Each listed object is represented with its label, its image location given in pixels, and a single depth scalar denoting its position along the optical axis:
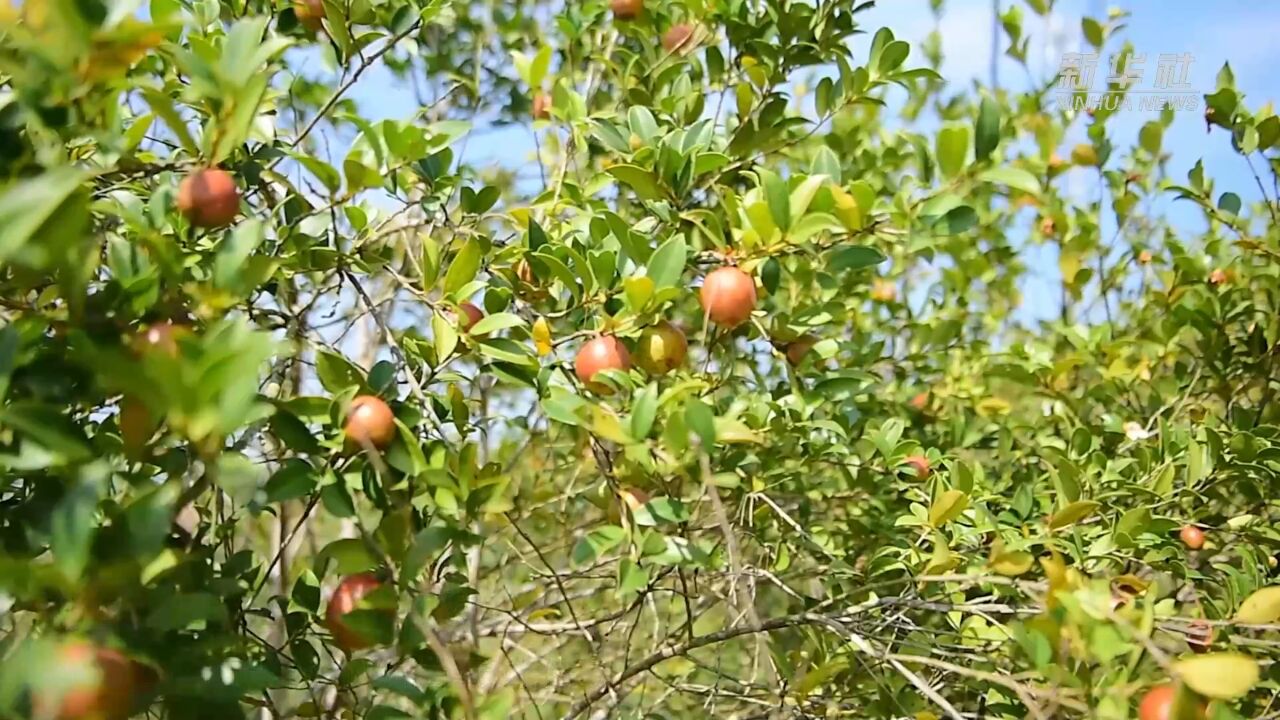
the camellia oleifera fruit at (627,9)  1.40
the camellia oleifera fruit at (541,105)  1.51
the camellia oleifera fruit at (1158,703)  0.68
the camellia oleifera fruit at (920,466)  1.23
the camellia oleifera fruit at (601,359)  0.88
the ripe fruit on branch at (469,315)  0.87
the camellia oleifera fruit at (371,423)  0.72
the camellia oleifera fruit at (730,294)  0.89
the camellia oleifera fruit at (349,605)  0.74
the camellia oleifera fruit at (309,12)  1.06
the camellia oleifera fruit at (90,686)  0.50
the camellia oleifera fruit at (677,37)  1.43
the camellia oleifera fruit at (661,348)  0.91
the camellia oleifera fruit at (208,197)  0.74
